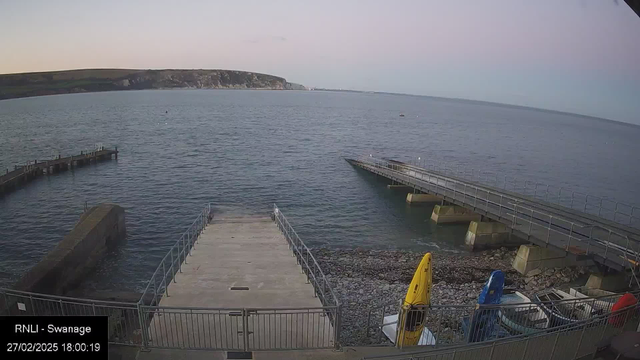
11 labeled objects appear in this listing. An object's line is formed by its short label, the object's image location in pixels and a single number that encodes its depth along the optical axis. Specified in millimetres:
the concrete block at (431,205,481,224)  31938
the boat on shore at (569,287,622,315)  12505
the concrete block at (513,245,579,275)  23078
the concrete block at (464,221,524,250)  27203
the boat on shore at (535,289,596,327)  13023
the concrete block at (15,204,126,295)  18500
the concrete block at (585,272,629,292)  19375
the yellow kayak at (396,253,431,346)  10078
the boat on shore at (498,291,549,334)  12973
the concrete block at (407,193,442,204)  36625
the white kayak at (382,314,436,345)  12664
